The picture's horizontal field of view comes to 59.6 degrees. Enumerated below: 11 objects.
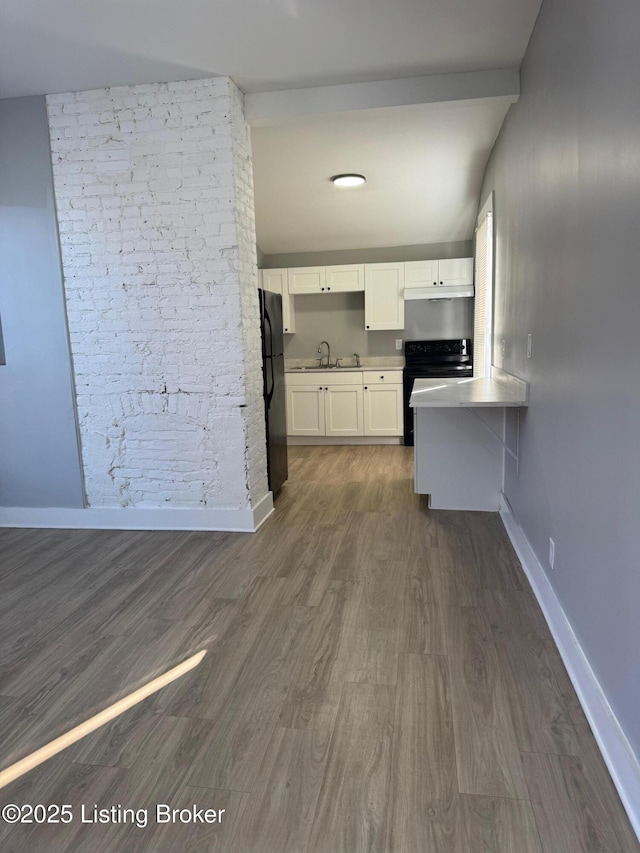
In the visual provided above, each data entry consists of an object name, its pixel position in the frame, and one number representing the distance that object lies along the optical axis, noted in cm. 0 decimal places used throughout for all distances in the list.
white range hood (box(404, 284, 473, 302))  612
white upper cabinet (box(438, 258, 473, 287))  610
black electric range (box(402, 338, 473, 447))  620
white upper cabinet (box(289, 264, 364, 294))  639
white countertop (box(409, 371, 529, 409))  303
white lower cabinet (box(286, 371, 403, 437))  631
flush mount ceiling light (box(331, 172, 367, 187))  482
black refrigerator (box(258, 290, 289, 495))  418
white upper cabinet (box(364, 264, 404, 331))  631
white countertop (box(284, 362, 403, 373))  630
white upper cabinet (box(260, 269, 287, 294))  654
